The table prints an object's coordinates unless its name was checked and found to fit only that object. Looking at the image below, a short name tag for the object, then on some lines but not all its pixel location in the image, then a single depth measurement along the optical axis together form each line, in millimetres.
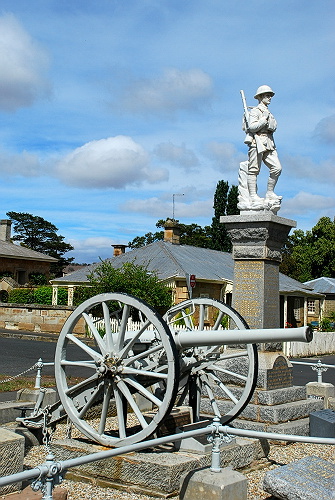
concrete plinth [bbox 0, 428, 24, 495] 5309
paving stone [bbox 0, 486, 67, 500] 4546
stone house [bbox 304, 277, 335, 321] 38406
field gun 5445
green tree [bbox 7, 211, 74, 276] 74062
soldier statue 9367
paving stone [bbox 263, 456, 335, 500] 5062
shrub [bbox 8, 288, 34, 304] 32375
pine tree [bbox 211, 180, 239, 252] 42000
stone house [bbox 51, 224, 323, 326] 26438
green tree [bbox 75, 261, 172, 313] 22781
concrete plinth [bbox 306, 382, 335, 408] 9914
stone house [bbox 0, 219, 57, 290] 40719
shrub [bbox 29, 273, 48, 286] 42812
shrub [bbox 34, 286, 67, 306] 31078
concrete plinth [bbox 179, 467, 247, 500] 4711
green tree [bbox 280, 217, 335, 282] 43894
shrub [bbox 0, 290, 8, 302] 36516
